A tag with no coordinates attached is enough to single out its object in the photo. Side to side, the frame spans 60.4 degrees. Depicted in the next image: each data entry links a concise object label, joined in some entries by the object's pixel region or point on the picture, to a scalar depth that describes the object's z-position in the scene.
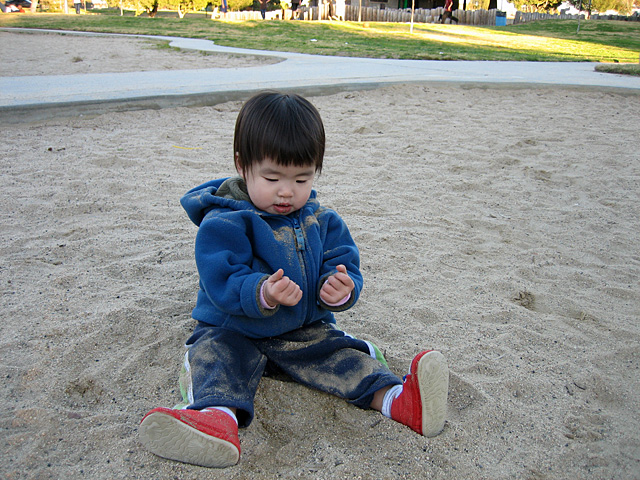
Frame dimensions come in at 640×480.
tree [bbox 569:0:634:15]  36.06
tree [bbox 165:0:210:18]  29.99
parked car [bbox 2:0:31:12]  29.45
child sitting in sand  1.71
